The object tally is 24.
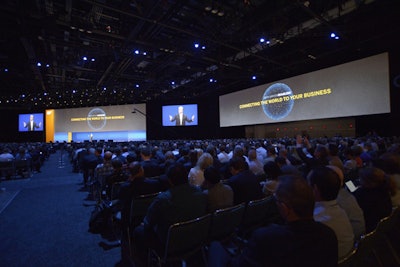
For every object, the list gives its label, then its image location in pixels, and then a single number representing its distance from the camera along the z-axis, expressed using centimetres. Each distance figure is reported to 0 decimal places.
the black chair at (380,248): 157
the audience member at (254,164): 471
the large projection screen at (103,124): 2559
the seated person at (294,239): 112
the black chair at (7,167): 862
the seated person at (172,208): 214
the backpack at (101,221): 390
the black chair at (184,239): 198
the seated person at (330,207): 162
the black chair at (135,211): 290
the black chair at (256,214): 271
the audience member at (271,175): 304
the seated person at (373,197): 219
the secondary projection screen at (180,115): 2448
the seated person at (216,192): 265
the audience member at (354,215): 197
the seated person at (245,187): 296
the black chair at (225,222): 228
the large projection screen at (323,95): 1127
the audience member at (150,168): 460
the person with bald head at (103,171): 504
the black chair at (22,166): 904
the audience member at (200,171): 384
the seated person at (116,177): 431
